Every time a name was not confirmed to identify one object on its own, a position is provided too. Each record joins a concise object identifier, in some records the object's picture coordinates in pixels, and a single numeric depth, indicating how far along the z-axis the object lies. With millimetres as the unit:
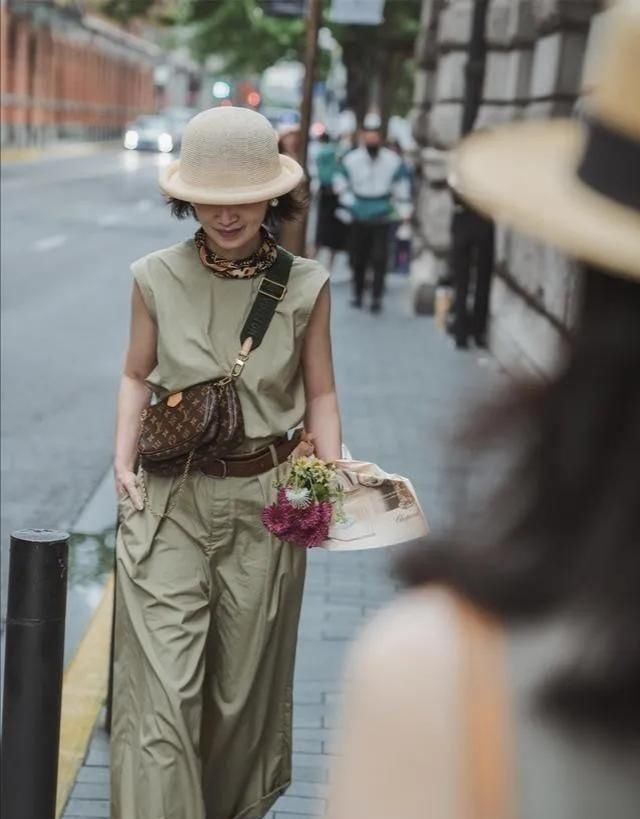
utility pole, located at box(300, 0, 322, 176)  13102
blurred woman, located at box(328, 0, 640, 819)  1083
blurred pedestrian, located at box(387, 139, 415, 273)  21973
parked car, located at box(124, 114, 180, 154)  61312
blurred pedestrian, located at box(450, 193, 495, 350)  13656
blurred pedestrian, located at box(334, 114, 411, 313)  16688
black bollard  3434
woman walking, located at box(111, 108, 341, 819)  3656
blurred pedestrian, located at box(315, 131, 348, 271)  18734
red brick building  62156
